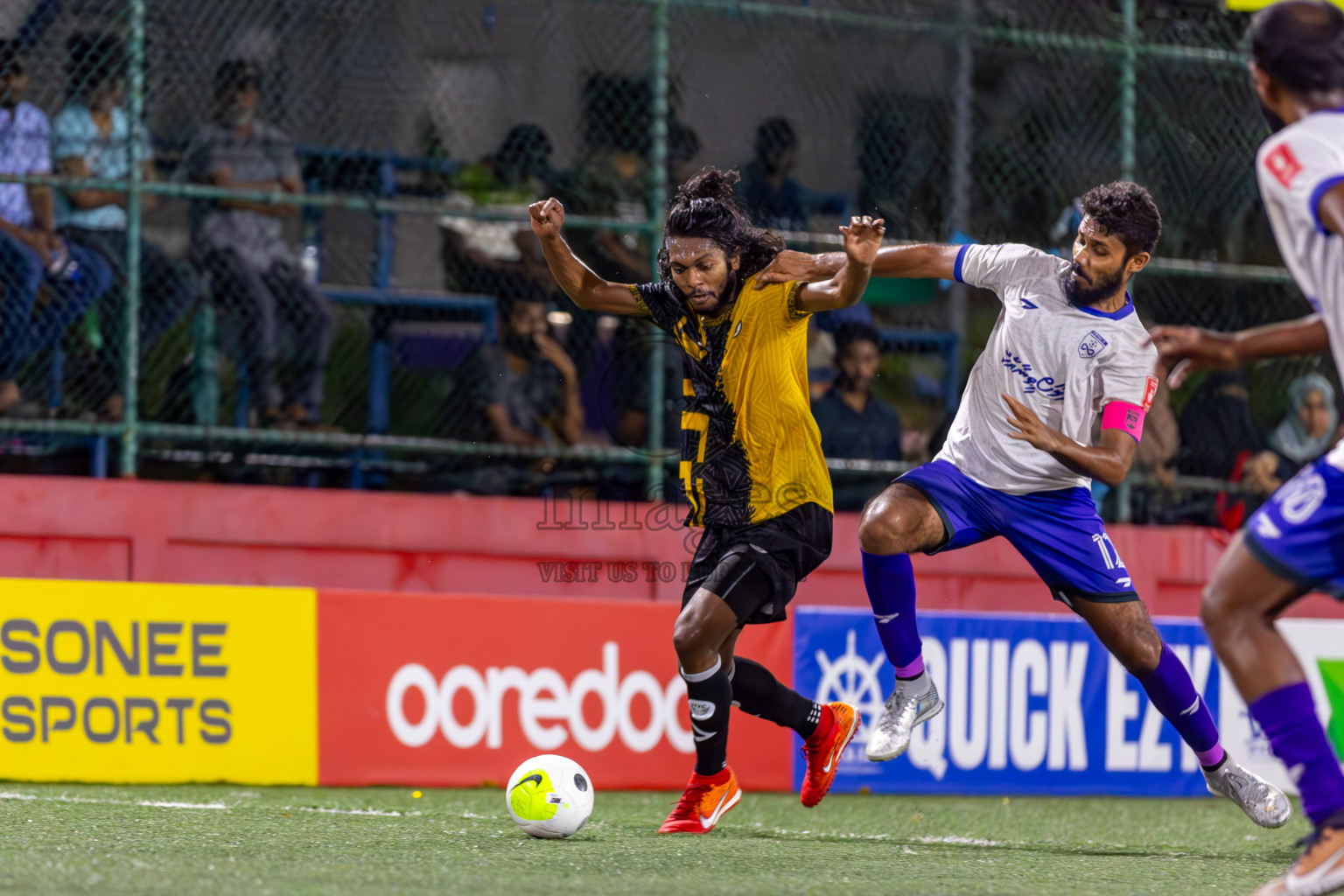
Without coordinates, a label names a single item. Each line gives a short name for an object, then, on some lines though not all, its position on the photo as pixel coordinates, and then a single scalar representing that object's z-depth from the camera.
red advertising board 15.53
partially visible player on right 7.68
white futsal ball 11.08
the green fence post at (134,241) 16.69
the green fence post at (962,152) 19.33
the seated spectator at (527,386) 17.77
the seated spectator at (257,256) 17.11
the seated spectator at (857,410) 18.45
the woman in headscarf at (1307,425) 20.06
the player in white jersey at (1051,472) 11.72
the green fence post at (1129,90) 19.70
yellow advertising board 14.45
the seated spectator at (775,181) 18.70
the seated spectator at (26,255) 16.34
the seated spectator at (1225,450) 19.55
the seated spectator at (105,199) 16.70
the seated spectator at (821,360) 18.53
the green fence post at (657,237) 18.20
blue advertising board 16.87
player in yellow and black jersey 11.34
